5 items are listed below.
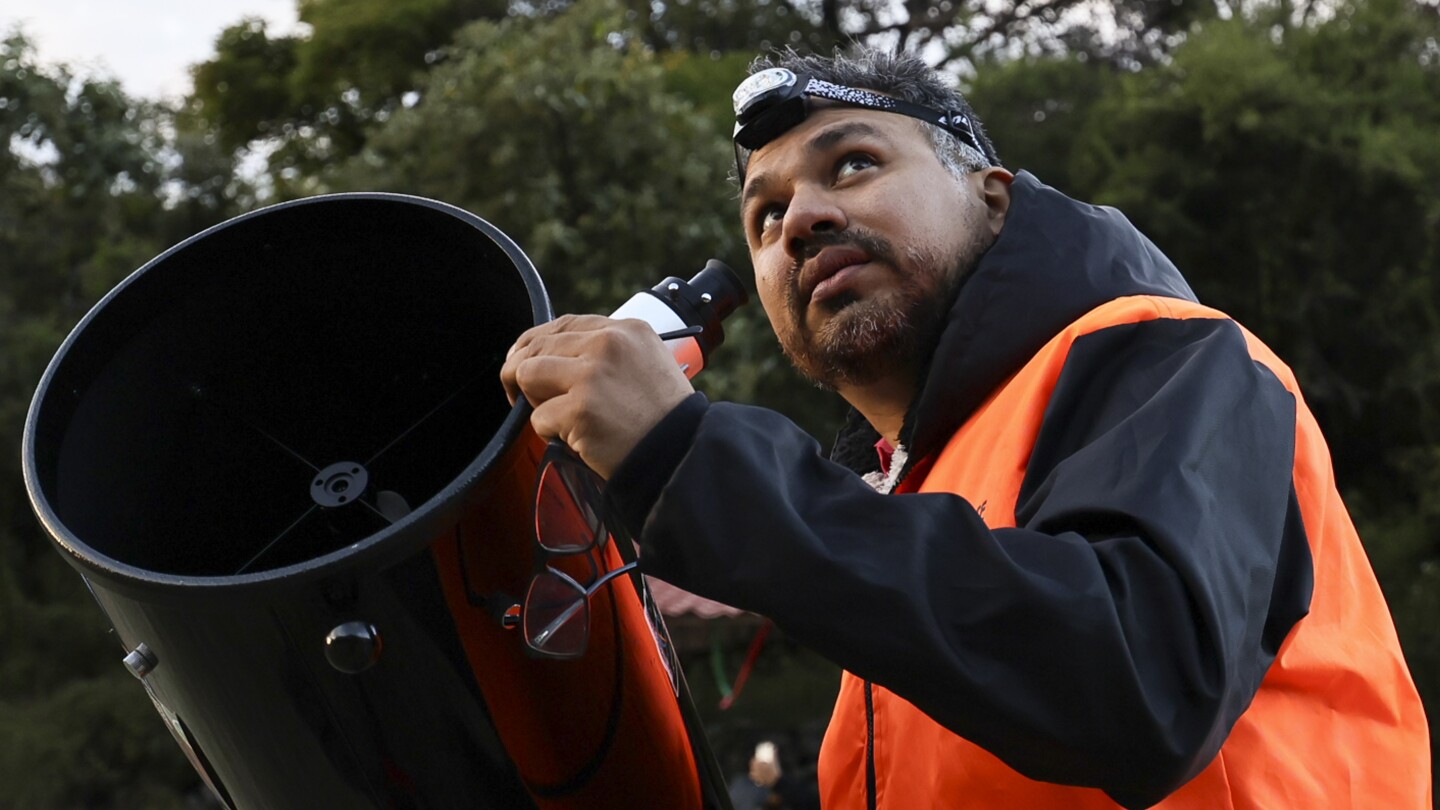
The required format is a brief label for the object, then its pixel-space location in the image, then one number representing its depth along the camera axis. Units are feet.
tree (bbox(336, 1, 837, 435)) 33.12
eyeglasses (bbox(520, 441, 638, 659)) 4.41
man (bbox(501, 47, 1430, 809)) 3.73
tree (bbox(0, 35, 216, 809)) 35.81
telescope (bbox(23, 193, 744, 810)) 4.40
